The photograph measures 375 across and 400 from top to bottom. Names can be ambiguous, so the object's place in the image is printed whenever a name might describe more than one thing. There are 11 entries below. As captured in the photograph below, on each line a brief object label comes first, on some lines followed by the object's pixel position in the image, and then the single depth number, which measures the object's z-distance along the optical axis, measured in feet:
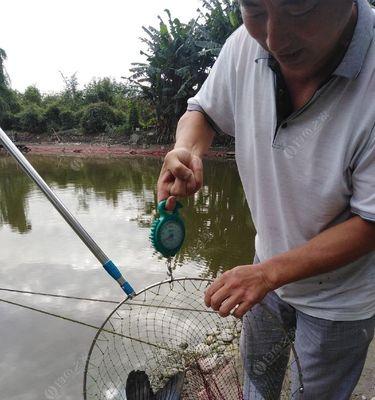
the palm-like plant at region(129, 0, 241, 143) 36.99
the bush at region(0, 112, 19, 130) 67.97
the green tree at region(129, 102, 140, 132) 55.01
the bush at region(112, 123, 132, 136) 55.03
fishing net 6.06
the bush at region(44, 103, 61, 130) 67.21
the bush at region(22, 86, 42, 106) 84.63
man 2.64
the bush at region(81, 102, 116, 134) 60.64
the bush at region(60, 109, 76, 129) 66.69
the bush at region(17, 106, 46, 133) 66.44
